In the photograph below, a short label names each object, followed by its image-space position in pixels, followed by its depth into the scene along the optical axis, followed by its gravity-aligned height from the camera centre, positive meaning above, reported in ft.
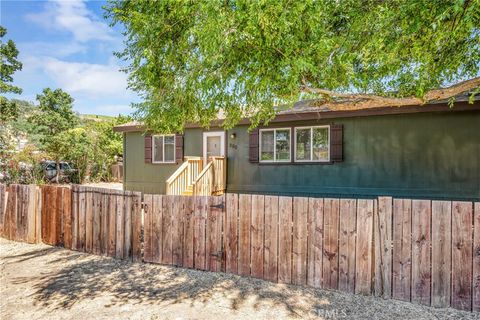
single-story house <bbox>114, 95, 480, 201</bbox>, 24.81 +0.69
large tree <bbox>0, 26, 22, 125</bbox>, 59.11 +16.61
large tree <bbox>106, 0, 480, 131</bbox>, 12.61 +4.90
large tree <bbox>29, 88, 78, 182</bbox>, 59.62 +8.78
